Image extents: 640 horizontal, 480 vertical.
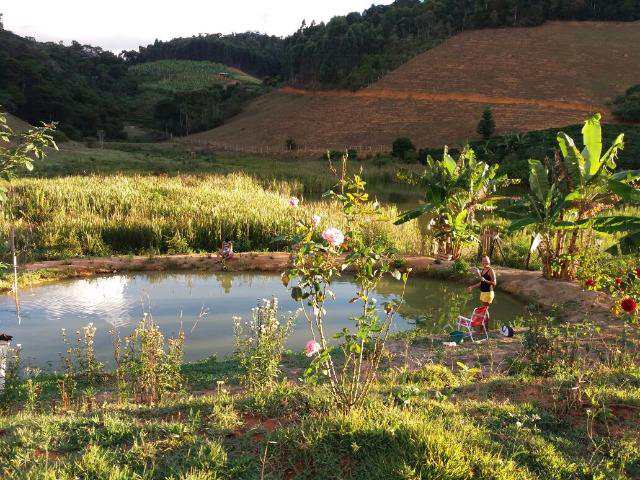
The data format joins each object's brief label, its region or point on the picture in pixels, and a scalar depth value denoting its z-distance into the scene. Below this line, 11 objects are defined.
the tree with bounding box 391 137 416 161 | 40.25
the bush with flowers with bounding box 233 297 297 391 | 5.26
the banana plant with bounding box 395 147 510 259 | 11.81
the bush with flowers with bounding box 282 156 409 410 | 3.54
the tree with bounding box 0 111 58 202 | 4.87
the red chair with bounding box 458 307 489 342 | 7.70
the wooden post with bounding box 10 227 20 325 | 8.64
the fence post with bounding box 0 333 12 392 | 5.43
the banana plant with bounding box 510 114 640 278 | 8.64
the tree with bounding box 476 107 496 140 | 45.01
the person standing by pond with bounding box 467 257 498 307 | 7.92
